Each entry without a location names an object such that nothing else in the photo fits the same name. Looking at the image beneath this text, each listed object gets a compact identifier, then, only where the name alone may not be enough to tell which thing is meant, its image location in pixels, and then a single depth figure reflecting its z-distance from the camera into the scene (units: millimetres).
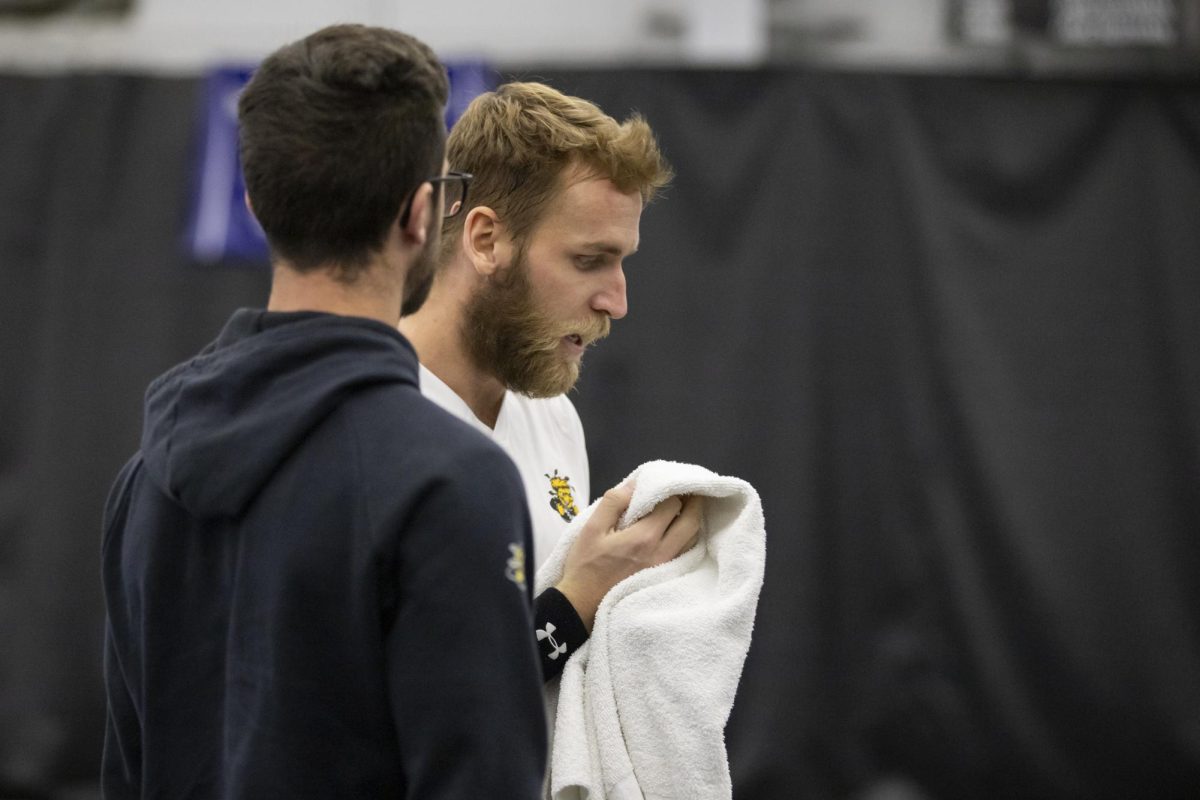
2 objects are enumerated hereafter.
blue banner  8844
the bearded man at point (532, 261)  4164
